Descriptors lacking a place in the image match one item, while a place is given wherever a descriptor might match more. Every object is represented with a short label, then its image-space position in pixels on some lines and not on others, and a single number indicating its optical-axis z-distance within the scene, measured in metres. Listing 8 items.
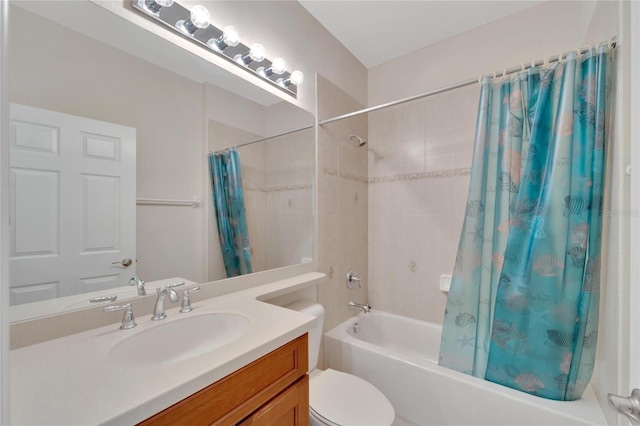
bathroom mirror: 0.77
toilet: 1.15
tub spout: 2.03
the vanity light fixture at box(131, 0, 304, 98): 1.04
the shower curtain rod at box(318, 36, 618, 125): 1.09
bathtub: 1.11
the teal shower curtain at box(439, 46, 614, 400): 1.11
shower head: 2.16
